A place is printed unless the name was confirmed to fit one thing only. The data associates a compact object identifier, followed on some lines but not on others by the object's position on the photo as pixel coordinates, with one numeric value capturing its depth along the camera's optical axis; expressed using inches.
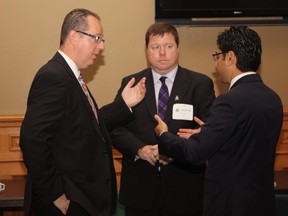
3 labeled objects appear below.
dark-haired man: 80.4
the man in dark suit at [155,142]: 105.3
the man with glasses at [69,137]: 78.7
